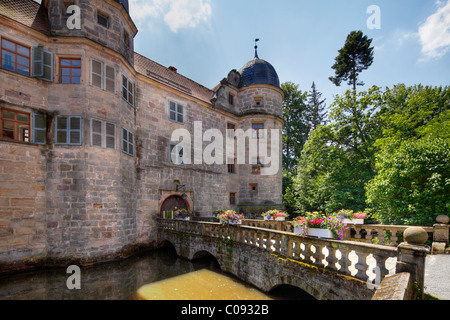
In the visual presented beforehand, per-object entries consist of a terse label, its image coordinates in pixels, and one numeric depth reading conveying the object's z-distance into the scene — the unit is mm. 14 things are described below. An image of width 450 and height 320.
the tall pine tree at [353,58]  20344
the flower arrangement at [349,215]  9734
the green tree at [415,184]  8992
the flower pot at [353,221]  9680
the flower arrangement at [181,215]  13458
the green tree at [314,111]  31359
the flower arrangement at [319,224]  5672
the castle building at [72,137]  9062
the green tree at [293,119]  29234
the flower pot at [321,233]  5668
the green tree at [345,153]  17844
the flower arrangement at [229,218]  9922
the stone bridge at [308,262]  3672
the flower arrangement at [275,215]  13336
